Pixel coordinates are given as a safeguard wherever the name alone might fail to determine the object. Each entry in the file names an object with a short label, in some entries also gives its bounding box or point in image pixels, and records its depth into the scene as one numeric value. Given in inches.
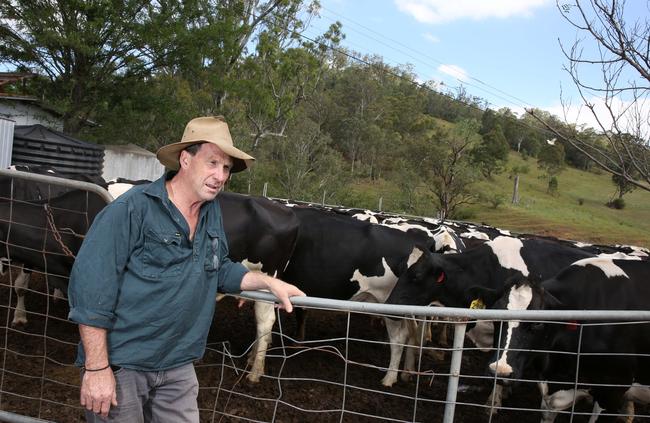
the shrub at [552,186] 2400.3
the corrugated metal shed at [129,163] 867.4
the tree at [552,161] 2669.8
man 89.5
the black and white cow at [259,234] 248.7
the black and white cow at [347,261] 276.5
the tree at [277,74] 1265.6
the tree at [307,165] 1248.8
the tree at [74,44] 699.4
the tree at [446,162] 1157.1
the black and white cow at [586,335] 182.5
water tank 562.9
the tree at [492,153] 2160.4
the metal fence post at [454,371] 116.5
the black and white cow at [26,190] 283.1
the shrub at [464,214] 1599.4
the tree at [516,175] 2133.4
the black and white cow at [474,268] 250.8
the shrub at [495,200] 1731.5
